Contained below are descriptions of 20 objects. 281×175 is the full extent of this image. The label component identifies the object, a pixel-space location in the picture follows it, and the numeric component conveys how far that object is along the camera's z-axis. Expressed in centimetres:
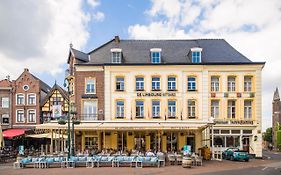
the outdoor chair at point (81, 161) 1644
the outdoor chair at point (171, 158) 1735
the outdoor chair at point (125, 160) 1640
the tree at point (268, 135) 6623
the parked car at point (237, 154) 2055
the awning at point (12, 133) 2847
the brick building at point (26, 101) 3071
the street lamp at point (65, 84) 1814
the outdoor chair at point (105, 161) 1654
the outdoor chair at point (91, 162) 1637
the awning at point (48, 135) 2290
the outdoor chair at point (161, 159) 1654
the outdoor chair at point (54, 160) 1648
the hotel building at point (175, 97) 2391
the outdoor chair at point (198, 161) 1724
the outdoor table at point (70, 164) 1637
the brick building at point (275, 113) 5821
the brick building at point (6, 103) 3062
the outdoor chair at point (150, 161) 1635
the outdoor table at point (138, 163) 1622
